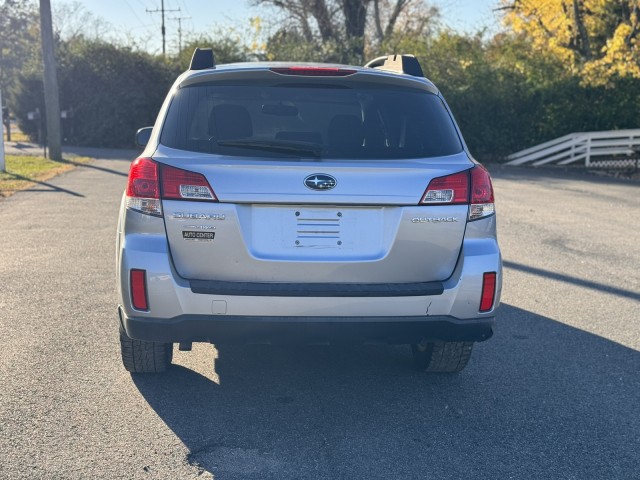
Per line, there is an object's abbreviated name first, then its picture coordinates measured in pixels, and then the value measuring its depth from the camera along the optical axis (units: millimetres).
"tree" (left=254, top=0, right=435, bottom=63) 32906
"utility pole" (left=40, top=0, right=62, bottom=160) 21344
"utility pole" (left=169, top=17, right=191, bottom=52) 31734
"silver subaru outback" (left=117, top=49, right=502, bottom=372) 3912
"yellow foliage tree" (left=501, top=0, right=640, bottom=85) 24797
